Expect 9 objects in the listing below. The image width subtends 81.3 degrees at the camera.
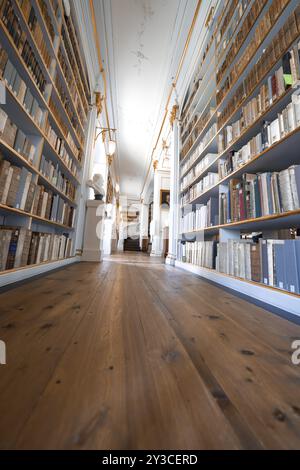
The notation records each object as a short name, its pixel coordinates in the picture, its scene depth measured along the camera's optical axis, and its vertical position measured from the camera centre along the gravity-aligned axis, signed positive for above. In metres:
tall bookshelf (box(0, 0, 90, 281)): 1.09 +0.97
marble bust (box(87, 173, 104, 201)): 2.94 +1.05
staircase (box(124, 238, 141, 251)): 8.78 +0.30
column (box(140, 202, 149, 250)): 8.61 +1.45
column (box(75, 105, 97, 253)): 2.70 +1.16
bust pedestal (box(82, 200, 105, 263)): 2.84 +0.27
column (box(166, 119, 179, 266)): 3.00 +0.96
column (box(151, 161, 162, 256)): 5.50 +1.11
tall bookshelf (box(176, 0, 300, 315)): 0.97 +0.79
